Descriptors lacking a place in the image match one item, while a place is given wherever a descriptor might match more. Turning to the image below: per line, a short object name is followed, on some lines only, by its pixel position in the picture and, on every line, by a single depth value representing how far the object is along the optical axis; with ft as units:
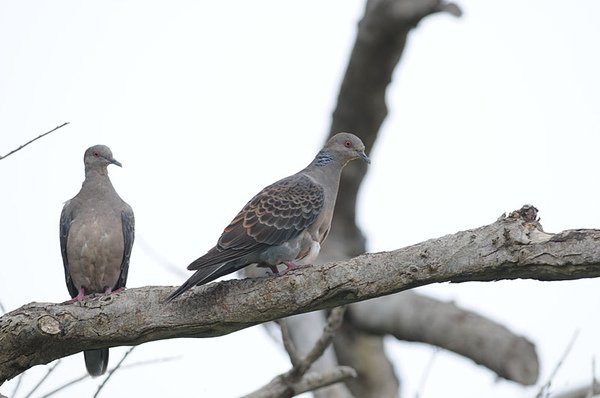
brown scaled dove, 30.81
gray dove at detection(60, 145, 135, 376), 40.86
